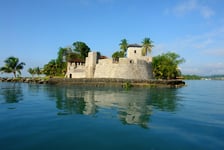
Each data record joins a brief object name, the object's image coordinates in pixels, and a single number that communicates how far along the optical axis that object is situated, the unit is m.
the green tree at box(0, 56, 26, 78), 68.19
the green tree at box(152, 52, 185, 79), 50.59
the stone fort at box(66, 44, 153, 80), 43.69
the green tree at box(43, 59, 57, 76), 65.36
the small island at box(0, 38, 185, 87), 41.31
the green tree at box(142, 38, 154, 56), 55.47
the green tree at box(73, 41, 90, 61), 66.75
